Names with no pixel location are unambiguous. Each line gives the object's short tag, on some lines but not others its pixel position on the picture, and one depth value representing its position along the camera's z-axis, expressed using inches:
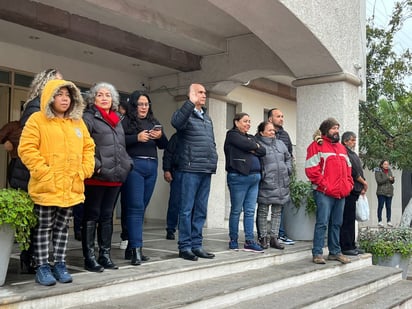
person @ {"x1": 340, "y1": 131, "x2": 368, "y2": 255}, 270.7
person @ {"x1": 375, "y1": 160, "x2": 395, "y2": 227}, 520.7
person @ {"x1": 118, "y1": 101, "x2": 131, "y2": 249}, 195.8
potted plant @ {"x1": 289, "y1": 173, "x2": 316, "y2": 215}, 287.0
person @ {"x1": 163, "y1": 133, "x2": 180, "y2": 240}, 270.4
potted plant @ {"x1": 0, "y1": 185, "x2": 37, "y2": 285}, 140.1
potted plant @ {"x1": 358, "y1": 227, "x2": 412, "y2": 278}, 297.6
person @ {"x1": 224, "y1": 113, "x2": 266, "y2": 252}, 234.5
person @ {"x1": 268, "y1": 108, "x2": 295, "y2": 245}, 274.3
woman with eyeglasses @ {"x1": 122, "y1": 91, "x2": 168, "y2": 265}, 188.7
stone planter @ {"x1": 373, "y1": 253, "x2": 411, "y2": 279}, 299.1
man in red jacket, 240.2
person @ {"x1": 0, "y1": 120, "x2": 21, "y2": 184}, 188.7
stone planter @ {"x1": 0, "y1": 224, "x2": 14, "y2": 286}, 144.0
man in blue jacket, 203.5
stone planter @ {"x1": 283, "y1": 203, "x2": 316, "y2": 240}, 291.0
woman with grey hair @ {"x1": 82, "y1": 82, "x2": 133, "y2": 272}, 169.5
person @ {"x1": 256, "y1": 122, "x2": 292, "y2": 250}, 247.8
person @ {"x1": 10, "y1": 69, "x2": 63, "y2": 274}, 159.3
